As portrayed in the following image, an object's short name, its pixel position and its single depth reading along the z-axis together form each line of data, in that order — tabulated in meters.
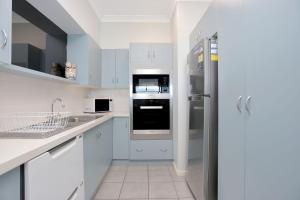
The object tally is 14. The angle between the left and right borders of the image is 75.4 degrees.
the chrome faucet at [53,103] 2.30
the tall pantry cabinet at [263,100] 0.97
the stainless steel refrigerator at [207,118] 1.75
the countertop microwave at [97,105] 3.37
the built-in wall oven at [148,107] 3.23
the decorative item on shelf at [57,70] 2.31
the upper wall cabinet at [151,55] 3.29
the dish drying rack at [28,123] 1.48
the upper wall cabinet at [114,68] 3.57
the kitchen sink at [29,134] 1.24
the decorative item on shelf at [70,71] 2.49
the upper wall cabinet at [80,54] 2.74
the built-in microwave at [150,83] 3.25
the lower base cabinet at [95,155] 1.86
